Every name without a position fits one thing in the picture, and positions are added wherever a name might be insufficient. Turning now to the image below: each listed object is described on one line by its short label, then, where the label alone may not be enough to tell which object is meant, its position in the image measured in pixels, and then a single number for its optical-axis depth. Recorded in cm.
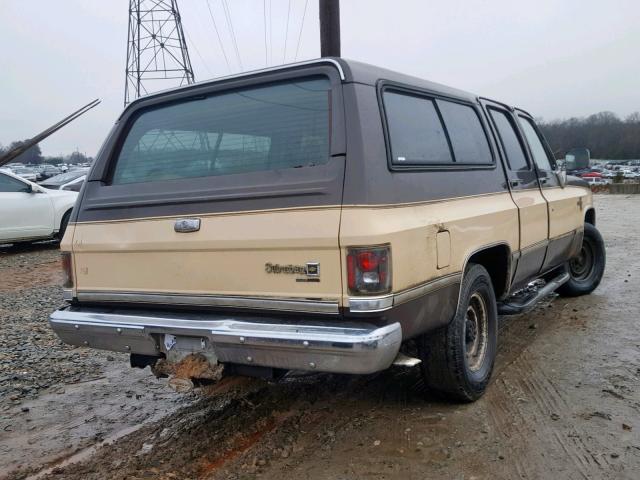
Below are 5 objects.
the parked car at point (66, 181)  1280
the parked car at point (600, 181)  3142
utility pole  987
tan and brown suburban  284
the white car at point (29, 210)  1025
